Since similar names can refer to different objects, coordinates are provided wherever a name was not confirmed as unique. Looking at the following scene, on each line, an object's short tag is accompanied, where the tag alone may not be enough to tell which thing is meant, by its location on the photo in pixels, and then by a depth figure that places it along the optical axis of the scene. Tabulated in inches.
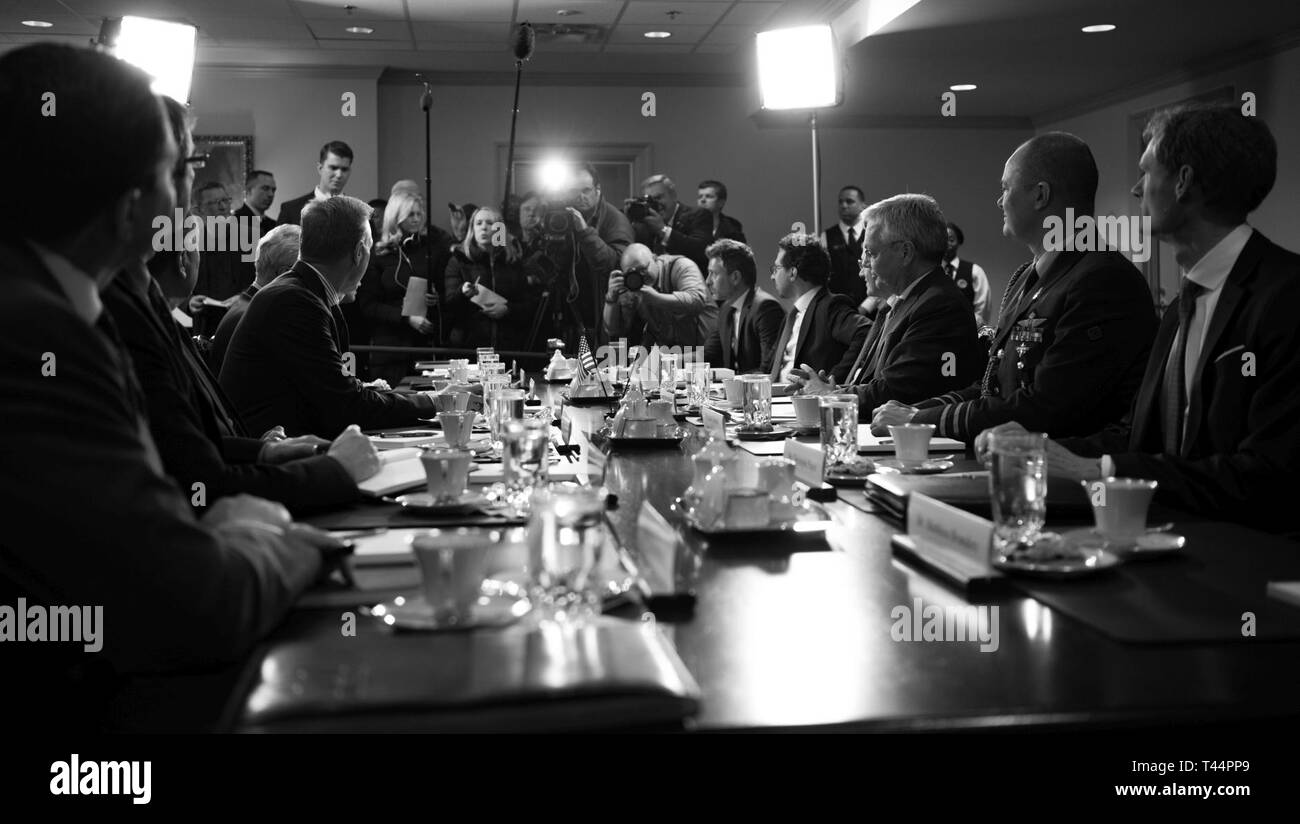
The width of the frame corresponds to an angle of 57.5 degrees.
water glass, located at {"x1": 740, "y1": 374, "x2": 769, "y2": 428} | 112.3
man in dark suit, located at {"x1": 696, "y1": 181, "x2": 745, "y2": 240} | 382.3
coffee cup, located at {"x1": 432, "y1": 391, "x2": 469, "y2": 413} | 114.1
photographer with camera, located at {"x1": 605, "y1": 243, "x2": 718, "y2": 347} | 258.7
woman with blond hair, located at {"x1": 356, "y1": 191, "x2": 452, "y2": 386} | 293.0
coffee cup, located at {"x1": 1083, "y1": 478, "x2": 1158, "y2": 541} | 56.5
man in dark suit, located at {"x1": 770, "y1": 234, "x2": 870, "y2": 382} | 192.7
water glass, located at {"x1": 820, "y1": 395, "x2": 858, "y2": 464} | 85.0
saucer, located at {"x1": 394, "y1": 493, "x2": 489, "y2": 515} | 66.7
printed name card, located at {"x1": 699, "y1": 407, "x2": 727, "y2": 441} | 86.1
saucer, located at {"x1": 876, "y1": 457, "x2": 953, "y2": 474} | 83.7
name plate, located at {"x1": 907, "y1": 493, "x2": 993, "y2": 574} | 51.6
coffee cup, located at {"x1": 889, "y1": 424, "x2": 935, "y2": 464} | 86.2
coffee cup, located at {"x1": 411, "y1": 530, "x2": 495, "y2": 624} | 42.4
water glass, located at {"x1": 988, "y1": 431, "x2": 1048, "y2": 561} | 55.0
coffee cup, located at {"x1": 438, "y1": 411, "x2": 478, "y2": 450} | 87.0
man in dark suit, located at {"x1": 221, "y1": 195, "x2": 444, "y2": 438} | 117.2
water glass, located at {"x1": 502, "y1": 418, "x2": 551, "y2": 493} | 65.3
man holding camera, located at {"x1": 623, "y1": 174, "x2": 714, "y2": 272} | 338.6
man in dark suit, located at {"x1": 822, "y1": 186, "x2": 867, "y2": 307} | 362.9
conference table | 35.6
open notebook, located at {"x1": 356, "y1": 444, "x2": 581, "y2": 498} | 73.0
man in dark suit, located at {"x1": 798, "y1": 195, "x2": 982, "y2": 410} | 145.4
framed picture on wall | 376.5
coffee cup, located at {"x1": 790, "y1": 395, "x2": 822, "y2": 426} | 111.0
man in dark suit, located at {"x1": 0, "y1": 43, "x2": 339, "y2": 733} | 39.7
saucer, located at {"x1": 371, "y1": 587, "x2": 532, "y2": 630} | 41.9
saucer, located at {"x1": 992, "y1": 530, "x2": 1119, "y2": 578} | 51.6
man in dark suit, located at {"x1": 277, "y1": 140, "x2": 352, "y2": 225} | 328.8
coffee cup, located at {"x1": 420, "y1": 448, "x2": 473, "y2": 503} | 68.3
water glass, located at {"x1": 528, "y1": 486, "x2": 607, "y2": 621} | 43.5
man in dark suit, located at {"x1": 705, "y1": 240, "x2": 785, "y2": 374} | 223.1
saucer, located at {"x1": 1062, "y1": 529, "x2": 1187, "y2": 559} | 54.7
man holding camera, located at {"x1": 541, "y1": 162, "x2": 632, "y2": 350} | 275.7
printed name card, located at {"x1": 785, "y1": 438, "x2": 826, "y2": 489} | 76.3
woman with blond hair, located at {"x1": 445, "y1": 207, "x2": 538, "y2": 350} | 297.9
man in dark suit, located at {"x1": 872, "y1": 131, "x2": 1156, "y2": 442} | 109.4
